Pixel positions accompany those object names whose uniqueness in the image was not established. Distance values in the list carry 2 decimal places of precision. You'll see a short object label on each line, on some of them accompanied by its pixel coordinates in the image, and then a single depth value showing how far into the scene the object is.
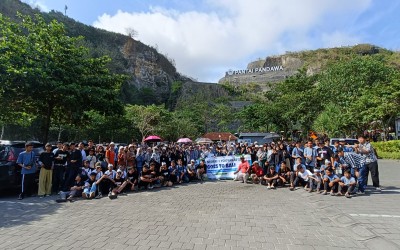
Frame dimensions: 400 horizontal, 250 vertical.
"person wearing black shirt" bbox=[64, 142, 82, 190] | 9.64
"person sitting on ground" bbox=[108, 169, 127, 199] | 9.61
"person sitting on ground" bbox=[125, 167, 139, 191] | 10.41
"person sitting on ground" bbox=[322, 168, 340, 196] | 9.19
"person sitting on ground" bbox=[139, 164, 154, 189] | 10.88
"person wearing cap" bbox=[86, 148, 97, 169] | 10.21
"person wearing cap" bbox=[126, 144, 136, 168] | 11.16
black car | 8.80
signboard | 111.06
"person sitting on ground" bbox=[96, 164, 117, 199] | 9.62
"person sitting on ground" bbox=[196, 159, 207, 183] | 13.65
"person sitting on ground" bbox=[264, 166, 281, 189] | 11.18
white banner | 13.88
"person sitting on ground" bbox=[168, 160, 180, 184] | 12.35
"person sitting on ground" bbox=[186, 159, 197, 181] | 13.29
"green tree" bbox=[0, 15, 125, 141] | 11.91
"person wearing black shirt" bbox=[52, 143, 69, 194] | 9.73
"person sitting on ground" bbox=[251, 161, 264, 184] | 12.20
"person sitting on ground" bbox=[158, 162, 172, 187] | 11.84
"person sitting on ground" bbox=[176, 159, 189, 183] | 12.81
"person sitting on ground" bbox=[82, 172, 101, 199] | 9.08
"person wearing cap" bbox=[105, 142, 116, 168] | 10.96
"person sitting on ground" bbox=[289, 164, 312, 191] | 10.46
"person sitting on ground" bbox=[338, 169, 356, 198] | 8.88
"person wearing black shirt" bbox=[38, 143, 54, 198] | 9.29
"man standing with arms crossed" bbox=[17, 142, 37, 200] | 8.89
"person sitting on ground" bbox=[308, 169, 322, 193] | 9.78
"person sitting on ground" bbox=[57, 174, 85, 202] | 8.75
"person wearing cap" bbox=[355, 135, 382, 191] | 9.45
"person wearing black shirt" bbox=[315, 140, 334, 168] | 10.62
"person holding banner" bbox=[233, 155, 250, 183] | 12.80
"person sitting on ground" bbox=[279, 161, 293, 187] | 11.23
